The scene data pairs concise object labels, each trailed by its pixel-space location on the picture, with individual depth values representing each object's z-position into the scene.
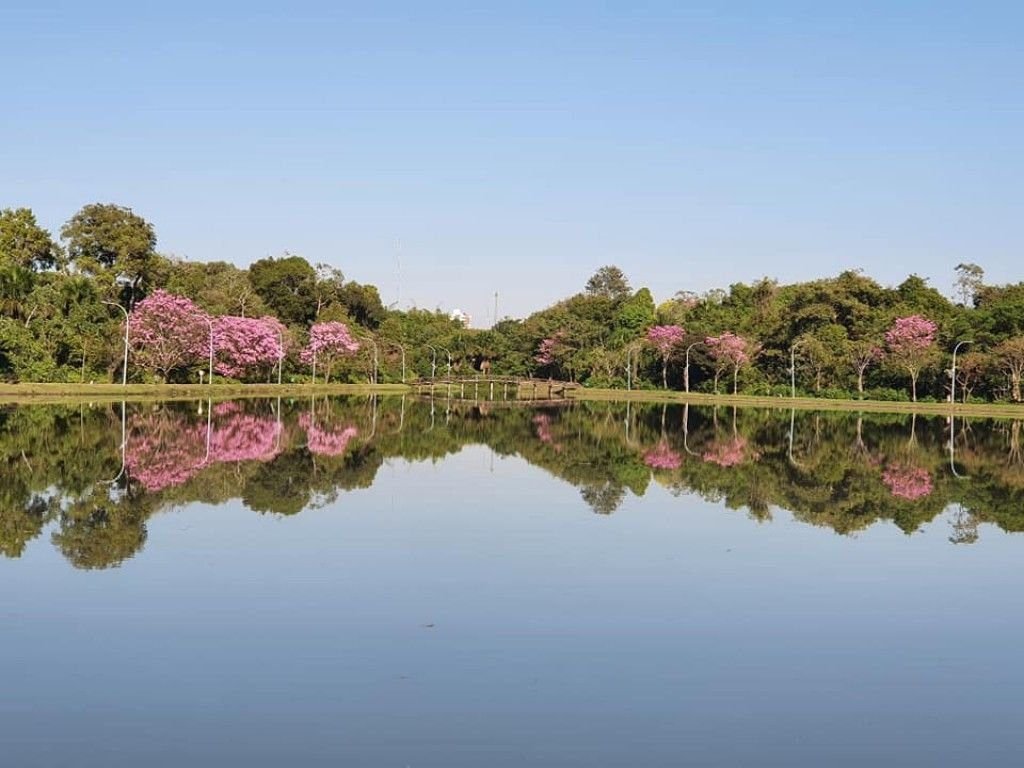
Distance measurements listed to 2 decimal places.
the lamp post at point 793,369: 79.62
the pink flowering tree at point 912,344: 75.00
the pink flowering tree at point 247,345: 76.62
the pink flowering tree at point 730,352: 87.69
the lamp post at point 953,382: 70.81
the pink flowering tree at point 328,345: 90.94
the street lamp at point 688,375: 90.56
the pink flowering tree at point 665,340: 94.12
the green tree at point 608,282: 161.62
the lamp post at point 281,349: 81.94
